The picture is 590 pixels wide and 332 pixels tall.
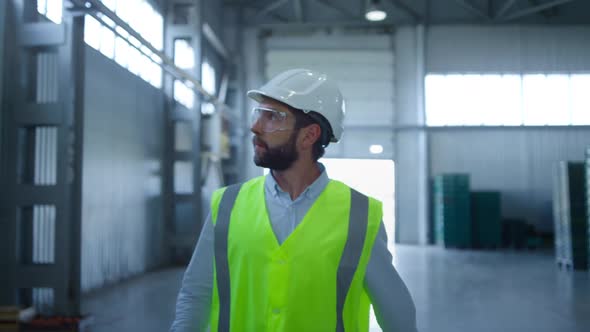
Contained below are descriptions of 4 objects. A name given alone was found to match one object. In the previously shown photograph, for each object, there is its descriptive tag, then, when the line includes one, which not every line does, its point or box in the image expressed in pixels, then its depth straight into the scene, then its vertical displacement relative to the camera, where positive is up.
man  1.72 -0.18
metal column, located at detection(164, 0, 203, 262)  10.89 +1.05
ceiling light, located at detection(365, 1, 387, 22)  12.57 +4.55
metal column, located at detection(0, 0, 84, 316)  5.64 +0.37
